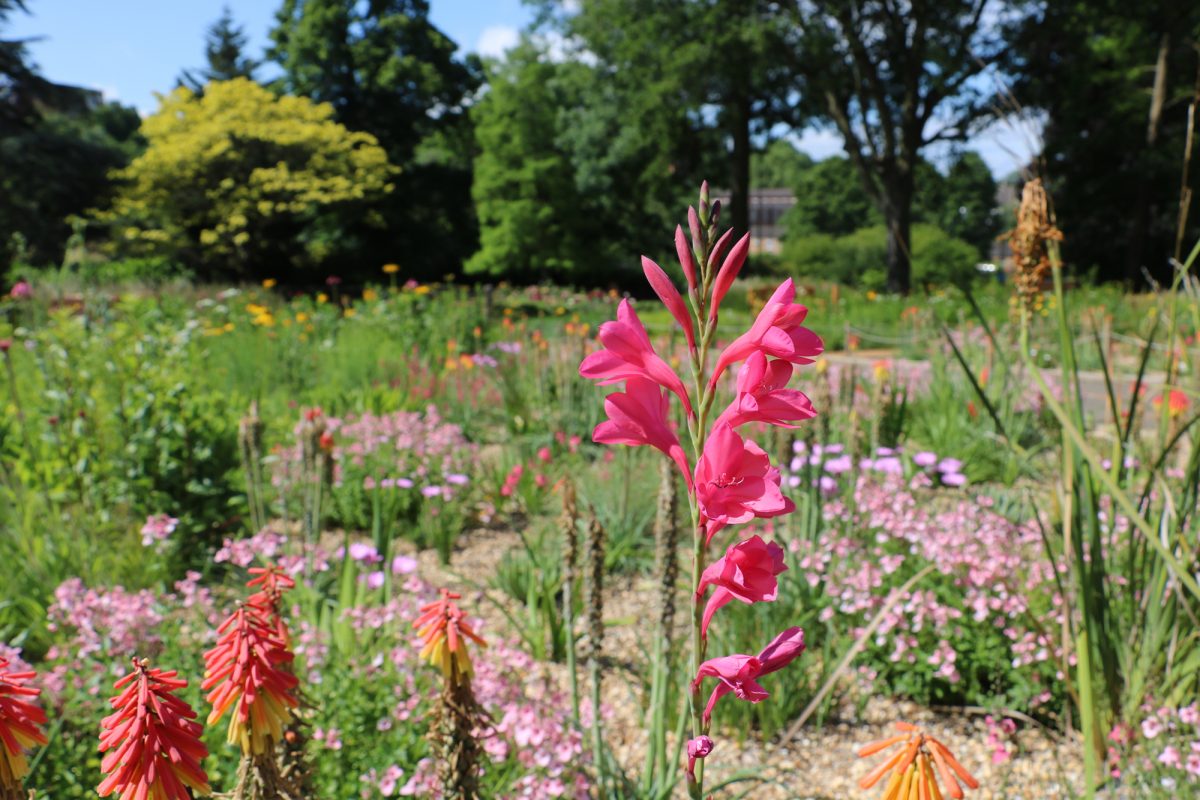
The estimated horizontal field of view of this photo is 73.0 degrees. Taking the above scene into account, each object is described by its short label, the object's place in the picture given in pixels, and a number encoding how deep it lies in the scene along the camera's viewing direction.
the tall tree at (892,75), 16.89
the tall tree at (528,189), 25.86
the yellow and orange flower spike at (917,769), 0.90
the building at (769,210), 75.38
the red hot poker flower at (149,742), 0.88
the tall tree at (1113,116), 17.28
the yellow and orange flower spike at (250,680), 1.04
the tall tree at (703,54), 17.17
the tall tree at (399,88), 25.58
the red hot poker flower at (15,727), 0.88
